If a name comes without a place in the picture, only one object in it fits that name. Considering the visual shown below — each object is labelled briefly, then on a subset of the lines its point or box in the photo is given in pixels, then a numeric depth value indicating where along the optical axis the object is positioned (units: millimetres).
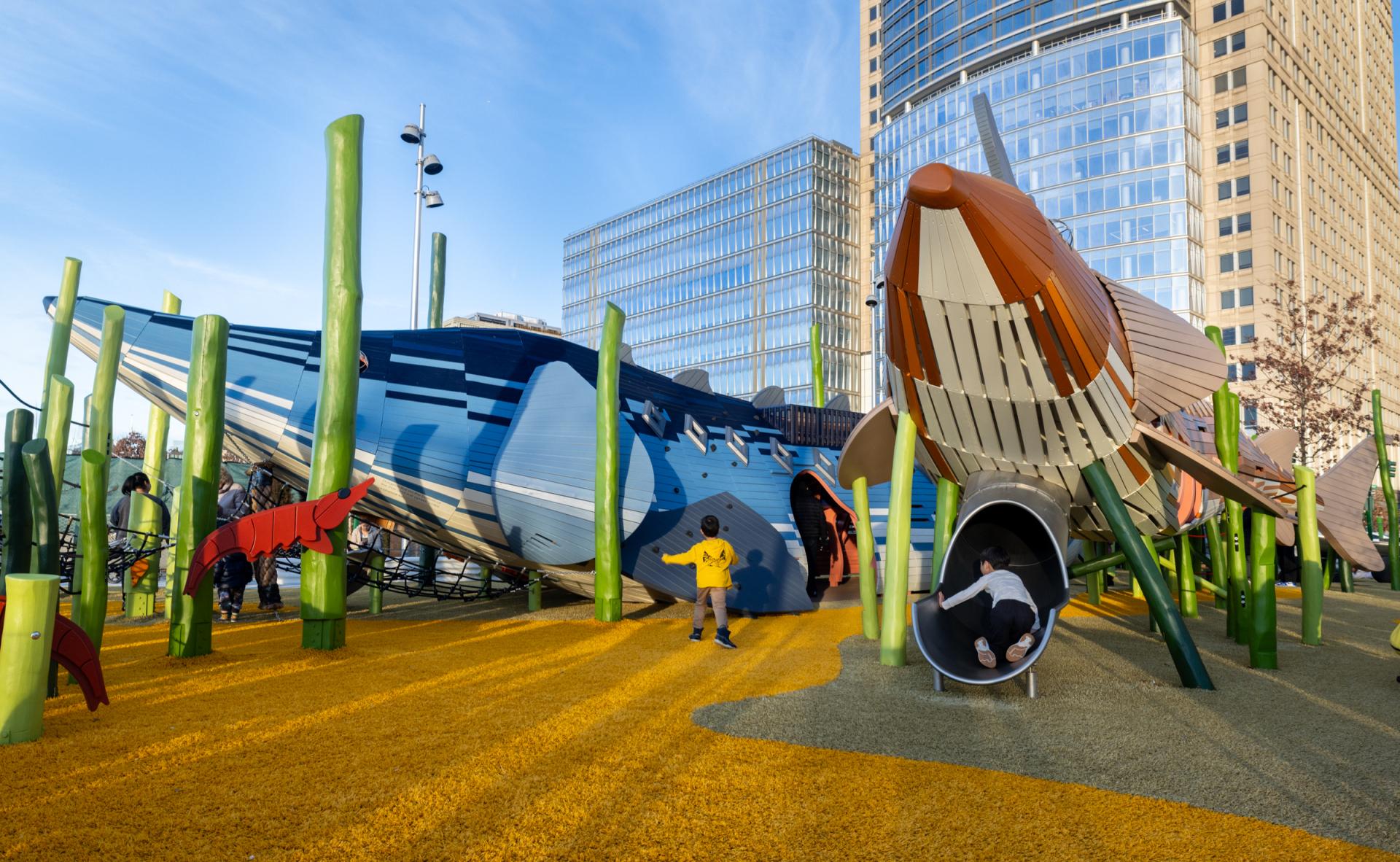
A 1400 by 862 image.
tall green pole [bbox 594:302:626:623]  9219
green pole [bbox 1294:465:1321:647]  8083
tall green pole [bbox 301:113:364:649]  7191
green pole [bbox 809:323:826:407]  16203
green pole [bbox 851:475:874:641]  8219
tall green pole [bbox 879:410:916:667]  6672
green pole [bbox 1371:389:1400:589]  15203
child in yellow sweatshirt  8141
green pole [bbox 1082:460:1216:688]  6039
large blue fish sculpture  8688
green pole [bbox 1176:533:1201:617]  10602
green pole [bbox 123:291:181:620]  10016
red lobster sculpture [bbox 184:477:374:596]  6605
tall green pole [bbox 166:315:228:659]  6816
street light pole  15652
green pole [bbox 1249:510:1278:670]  6906
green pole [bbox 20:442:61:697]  5328
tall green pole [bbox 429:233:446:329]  12477
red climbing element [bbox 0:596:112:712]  4676
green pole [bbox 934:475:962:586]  7075
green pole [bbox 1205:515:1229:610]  9953
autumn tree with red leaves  24453
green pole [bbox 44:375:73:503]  6812
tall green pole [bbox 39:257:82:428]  9391
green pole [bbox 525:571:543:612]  10422
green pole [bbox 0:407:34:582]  5305
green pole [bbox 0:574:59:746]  4227
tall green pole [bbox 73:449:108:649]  6141
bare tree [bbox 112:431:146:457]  35125
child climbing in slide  5824
